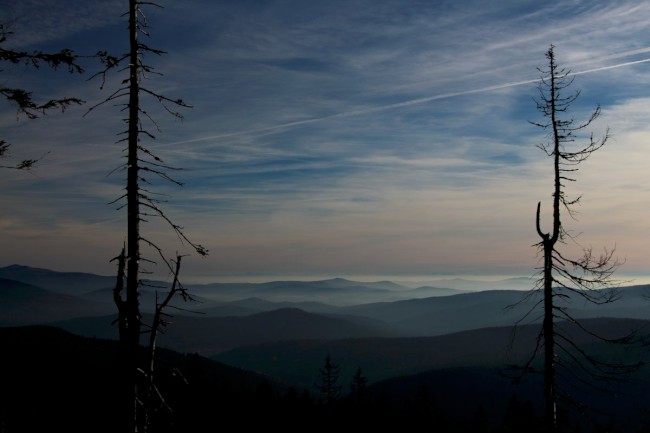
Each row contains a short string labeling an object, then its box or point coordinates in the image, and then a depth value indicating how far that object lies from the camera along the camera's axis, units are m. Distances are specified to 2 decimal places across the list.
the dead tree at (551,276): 17.62
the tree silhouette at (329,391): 81.12
